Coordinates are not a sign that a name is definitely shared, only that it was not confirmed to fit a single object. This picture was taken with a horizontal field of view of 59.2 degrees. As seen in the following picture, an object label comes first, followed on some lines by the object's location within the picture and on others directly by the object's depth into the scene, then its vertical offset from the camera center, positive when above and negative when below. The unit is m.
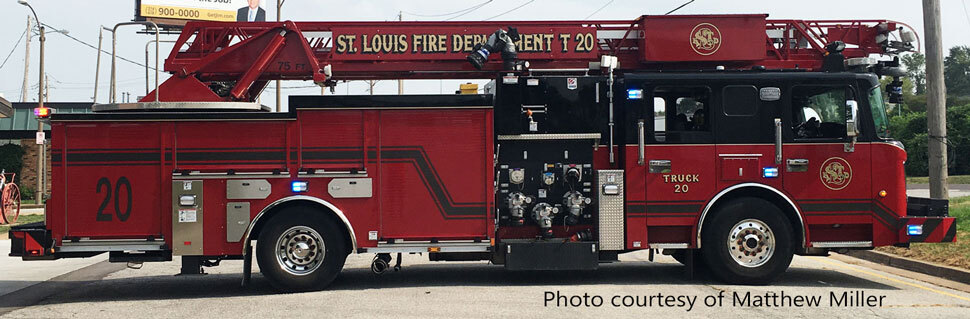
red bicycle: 21.31 -0.35
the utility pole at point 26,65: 45.12 +6.49
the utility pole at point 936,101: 13.94 +1.24
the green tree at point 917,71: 117.62 +14.65
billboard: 53.50 +11.31
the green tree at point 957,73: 105.06 +12.67
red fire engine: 10.23 +0.28
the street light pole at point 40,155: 31.38 +1.16
